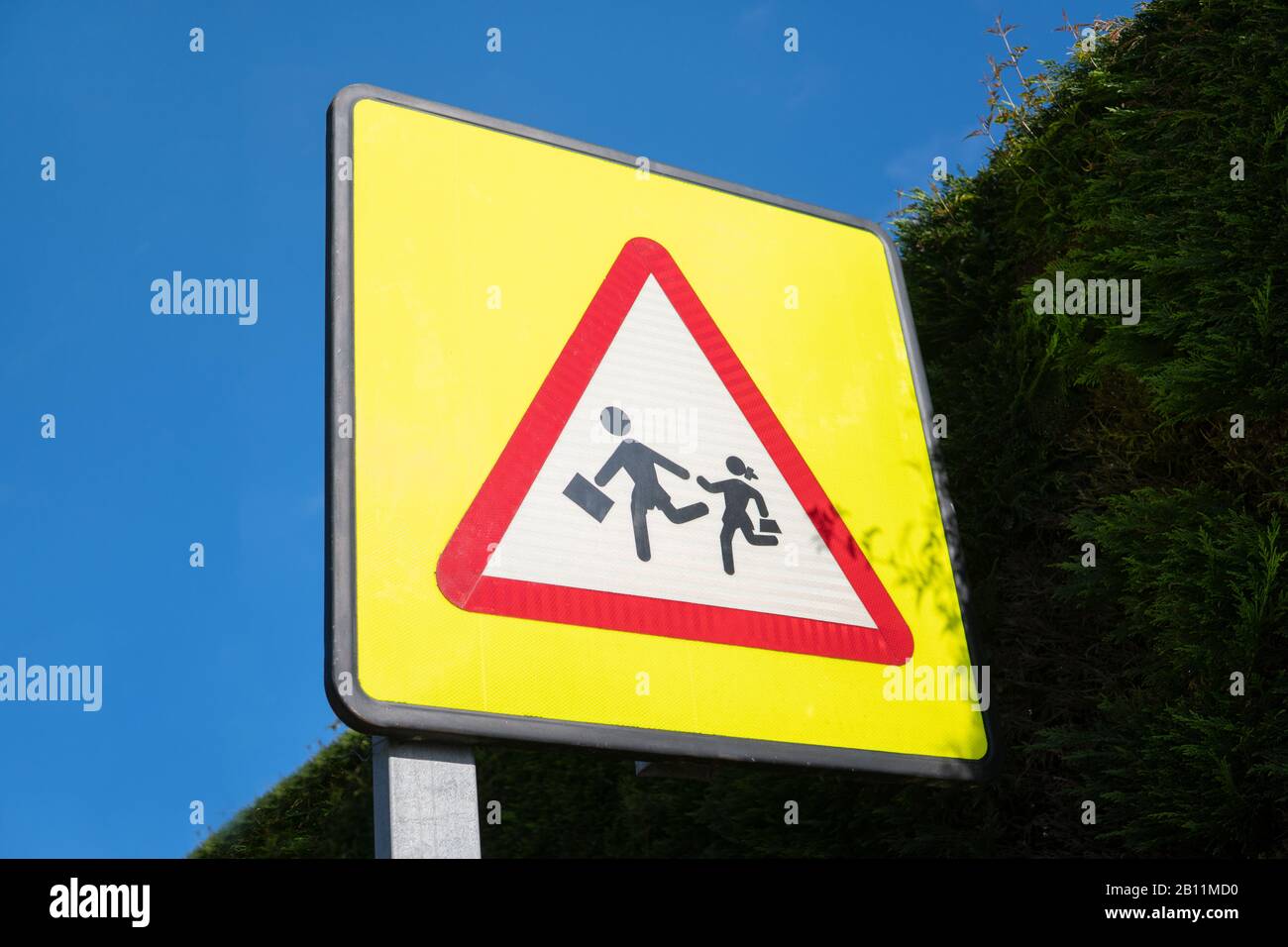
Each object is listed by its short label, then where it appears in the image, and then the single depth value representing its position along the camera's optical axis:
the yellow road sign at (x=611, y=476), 2.78
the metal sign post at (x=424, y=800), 2.49
